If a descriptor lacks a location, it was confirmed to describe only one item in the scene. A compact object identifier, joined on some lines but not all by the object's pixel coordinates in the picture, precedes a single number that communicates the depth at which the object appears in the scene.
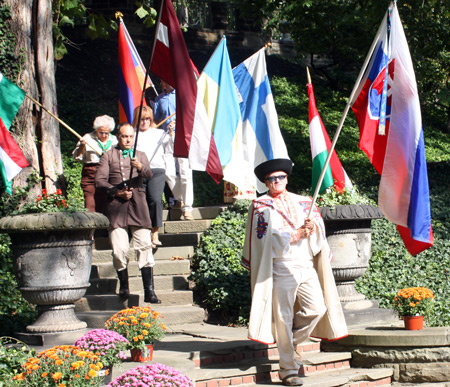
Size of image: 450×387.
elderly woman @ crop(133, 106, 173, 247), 18.06
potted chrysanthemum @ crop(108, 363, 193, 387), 8.78
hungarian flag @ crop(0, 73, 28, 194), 14.86
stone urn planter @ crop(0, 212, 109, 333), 13.06
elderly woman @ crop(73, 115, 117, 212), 17.53
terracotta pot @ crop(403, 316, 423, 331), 14.98
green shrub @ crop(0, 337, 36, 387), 10.23
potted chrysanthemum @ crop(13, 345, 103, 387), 8.97
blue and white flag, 18.66
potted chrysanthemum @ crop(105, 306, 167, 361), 11.69
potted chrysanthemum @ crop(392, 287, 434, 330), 14.86
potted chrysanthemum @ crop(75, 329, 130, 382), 10.55
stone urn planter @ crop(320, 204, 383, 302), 16.06
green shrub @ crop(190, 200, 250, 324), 16.86
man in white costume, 12.57
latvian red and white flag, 15.03
